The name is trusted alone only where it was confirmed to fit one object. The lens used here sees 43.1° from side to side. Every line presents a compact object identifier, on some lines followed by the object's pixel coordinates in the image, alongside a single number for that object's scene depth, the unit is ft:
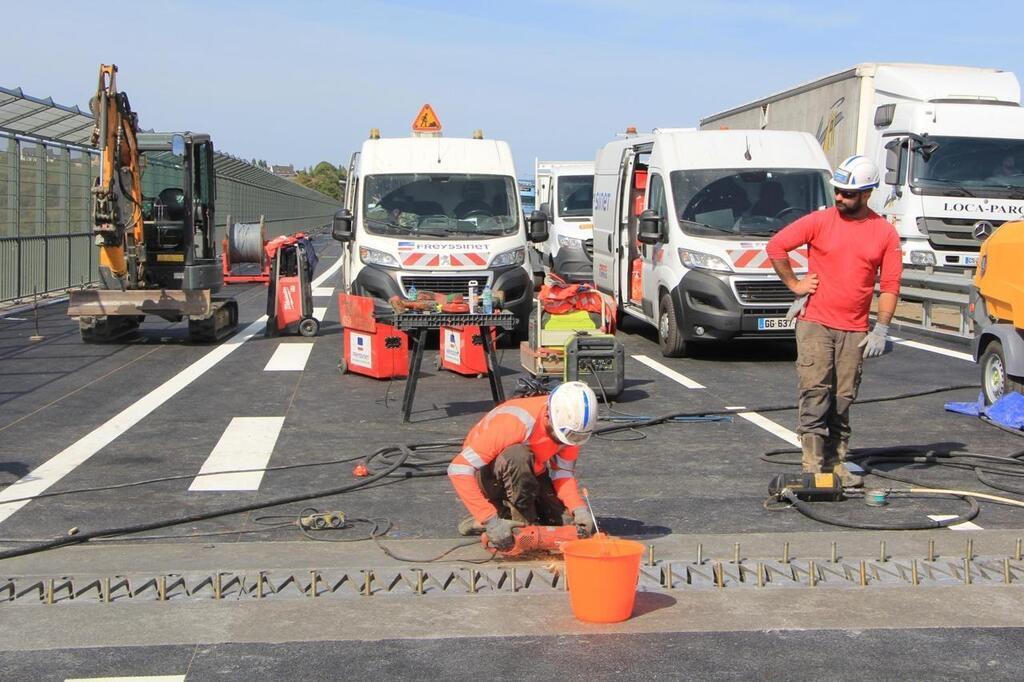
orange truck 36.42
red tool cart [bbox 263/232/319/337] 61.46
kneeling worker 21.53
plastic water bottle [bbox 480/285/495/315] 41.16
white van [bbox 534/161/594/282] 89.76
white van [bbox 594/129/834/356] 51.90
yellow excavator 56.90
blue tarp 35.78
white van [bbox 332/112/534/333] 55.16
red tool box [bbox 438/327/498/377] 47.19
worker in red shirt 28.02
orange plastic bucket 19.20
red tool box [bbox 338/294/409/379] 46.70
